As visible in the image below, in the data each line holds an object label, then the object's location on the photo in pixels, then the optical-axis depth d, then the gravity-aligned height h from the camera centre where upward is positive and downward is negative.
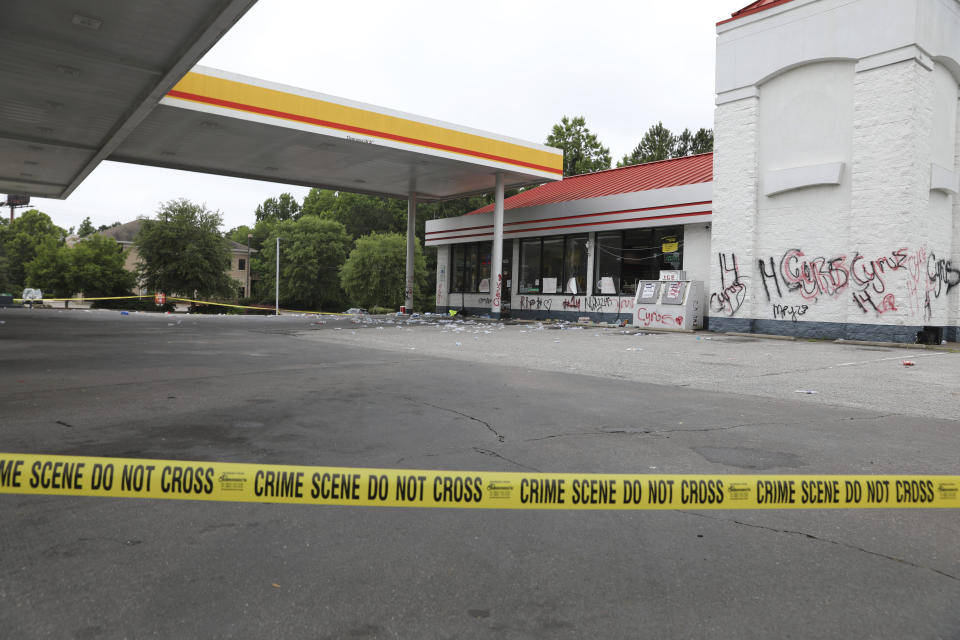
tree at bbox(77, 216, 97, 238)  127.74 +14.06
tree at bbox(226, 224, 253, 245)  105.39 +11.13
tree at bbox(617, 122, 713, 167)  56.16 +14.78
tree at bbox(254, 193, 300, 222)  101.31 +14.87
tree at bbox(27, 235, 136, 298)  50.12 +1.96
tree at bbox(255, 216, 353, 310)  59.81 +3.54
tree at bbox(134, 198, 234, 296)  43.66 +3.21
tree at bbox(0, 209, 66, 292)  82.81 +7.34
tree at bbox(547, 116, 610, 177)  55.00 +13.96
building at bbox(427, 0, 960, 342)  16.28 +3.75
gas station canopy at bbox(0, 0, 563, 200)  11.91 +5.51
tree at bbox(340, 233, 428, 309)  49.58 +2.27
